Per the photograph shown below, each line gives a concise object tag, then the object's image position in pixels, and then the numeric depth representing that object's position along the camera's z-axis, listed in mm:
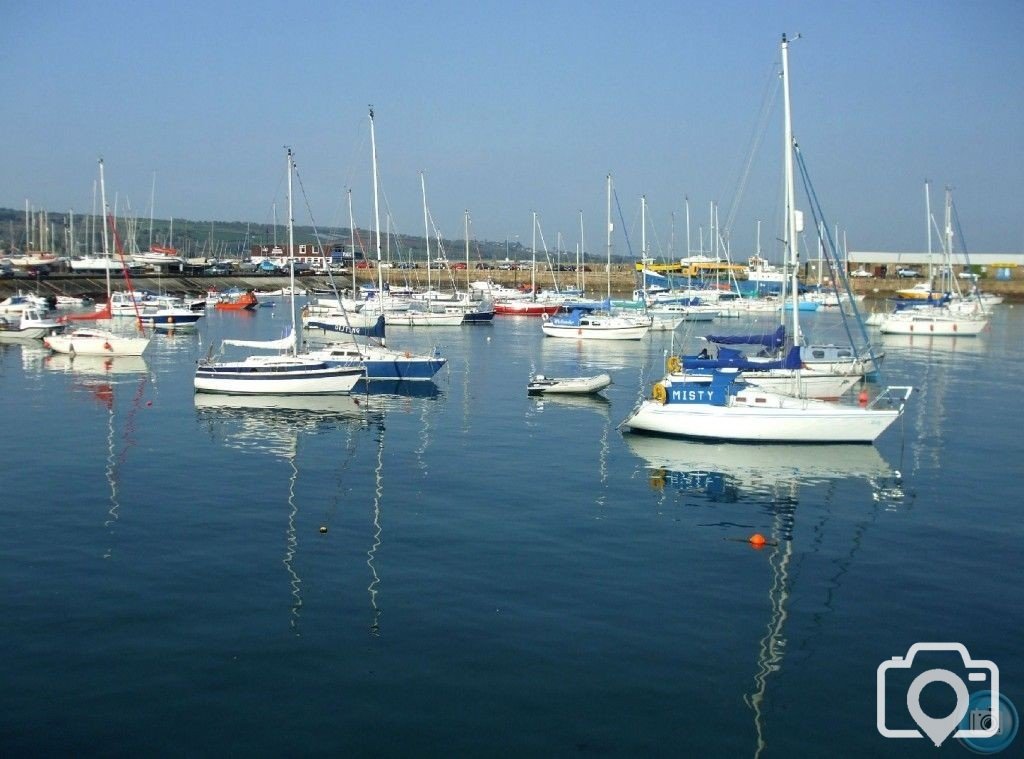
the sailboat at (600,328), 80188
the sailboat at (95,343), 61875
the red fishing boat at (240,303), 117062
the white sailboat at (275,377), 45906
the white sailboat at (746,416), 35281
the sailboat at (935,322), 86125
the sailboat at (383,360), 48925
